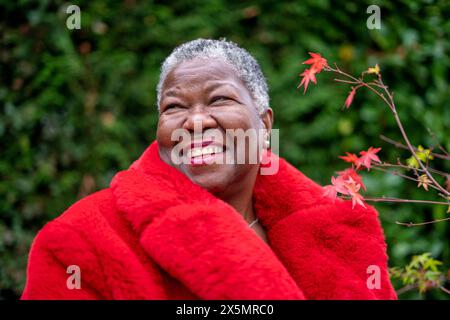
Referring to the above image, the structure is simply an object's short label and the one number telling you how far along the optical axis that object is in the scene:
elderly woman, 1.47
